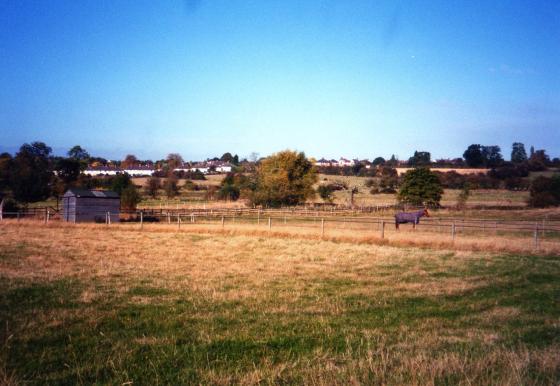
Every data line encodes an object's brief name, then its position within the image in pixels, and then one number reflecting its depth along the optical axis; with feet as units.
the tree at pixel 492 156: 443.41
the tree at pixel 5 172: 223.24
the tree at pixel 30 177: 211.82
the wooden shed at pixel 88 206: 158.20
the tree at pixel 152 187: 321.11
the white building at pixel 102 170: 523.29
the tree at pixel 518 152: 548.56
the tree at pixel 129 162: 610.69
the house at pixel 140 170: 556.51
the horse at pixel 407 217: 128.36
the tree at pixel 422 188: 235.81
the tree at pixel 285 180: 254.06
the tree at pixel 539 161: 388.21
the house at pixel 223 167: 612.94
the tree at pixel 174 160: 599.78
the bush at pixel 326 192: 284.82
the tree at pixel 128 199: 191.83
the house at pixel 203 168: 571.24
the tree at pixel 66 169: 281.95
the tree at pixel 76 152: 423.23
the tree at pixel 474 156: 455.22
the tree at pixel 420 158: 557.13
